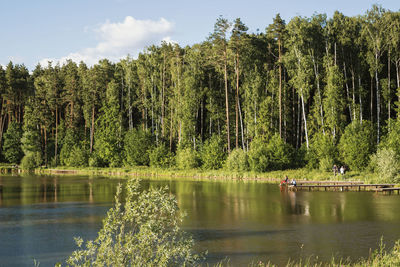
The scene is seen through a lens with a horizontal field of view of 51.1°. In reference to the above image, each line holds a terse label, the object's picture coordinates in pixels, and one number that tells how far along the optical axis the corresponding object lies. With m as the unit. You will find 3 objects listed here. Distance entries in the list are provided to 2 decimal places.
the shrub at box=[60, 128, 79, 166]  78.84
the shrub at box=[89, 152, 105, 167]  74.44
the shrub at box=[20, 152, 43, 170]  76.50
